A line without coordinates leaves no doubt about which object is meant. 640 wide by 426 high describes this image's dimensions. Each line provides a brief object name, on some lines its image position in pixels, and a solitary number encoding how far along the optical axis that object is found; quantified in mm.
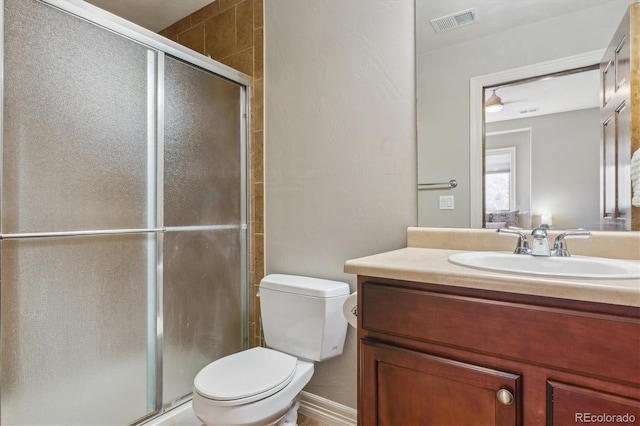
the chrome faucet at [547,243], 1057
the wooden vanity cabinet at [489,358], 674
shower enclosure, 1183
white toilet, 1224
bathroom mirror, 1207
